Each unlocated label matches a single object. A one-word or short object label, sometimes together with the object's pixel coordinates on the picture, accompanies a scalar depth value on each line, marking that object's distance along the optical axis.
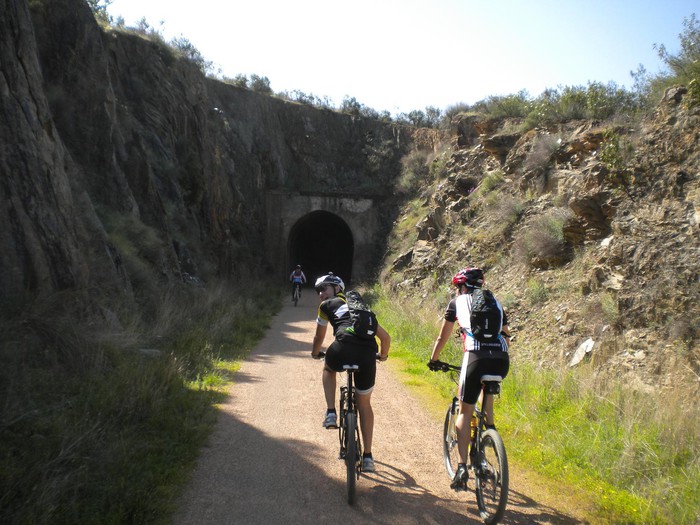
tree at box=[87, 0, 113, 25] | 21.83
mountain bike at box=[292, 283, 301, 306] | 20.70
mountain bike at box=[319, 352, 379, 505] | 4.09
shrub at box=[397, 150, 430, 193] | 27.89
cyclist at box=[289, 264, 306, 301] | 20.72
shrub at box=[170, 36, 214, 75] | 31.47
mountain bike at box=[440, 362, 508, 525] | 3.60
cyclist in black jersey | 4.46
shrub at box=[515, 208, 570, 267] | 10.51
